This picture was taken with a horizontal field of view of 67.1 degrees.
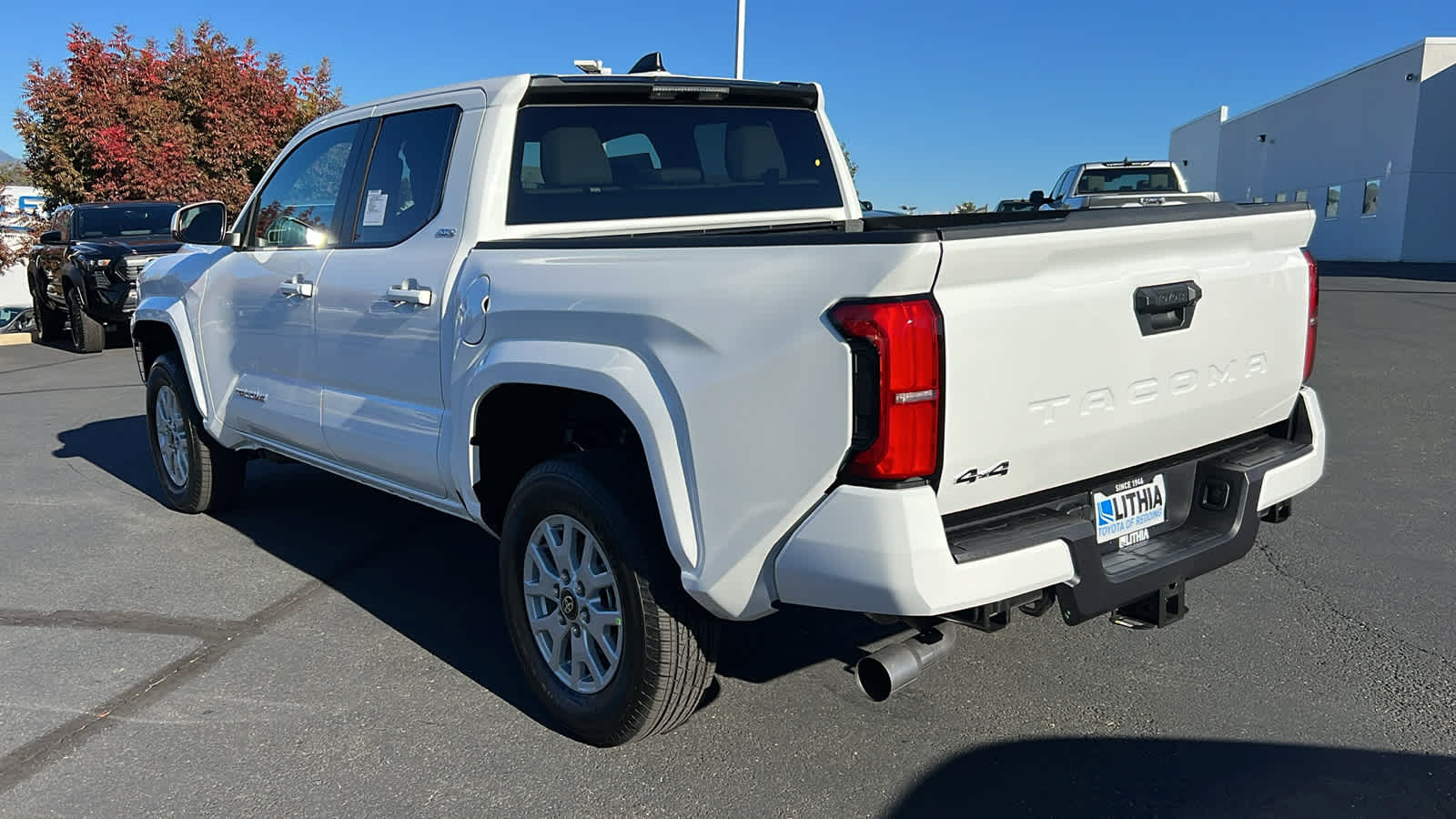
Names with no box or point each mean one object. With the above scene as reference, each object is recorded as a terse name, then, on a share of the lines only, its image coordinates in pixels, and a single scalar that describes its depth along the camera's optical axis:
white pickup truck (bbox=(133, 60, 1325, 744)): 2.50
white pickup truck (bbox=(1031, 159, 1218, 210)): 15.96
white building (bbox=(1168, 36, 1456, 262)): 31.16
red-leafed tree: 20.80
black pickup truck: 13.21
